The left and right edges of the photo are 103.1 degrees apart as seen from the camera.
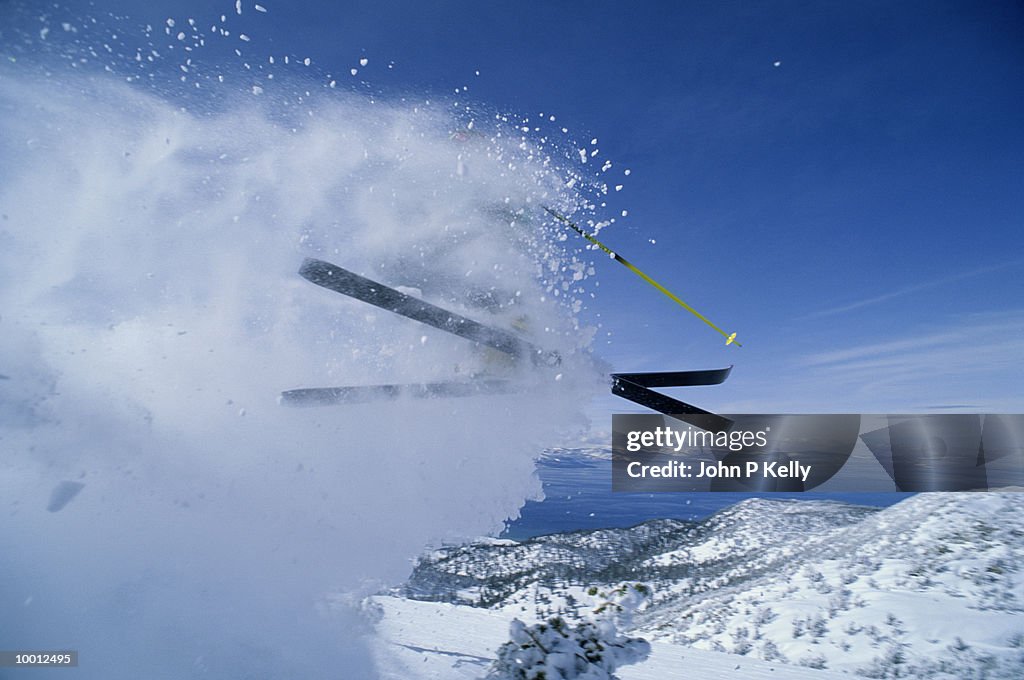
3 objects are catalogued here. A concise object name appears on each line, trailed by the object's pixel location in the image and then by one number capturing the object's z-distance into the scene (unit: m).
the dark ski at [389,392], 7.56
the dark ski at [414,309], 6.18
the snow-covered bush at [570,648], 6.00
